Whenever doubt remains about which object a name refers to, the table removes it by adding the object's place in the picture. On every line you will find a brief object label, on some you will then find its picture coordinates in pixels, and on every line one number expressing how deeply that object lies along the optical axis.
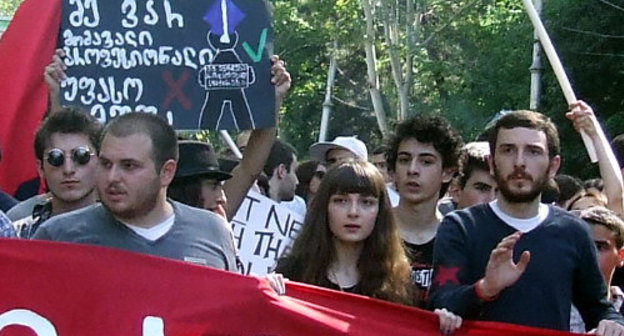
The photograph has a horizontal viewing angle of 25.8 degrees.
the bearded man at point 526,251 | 4.59
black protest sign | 6.11
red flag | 6.93
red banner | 4.47
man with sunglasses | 5.29
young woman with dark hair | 5.05
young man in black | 5.64
